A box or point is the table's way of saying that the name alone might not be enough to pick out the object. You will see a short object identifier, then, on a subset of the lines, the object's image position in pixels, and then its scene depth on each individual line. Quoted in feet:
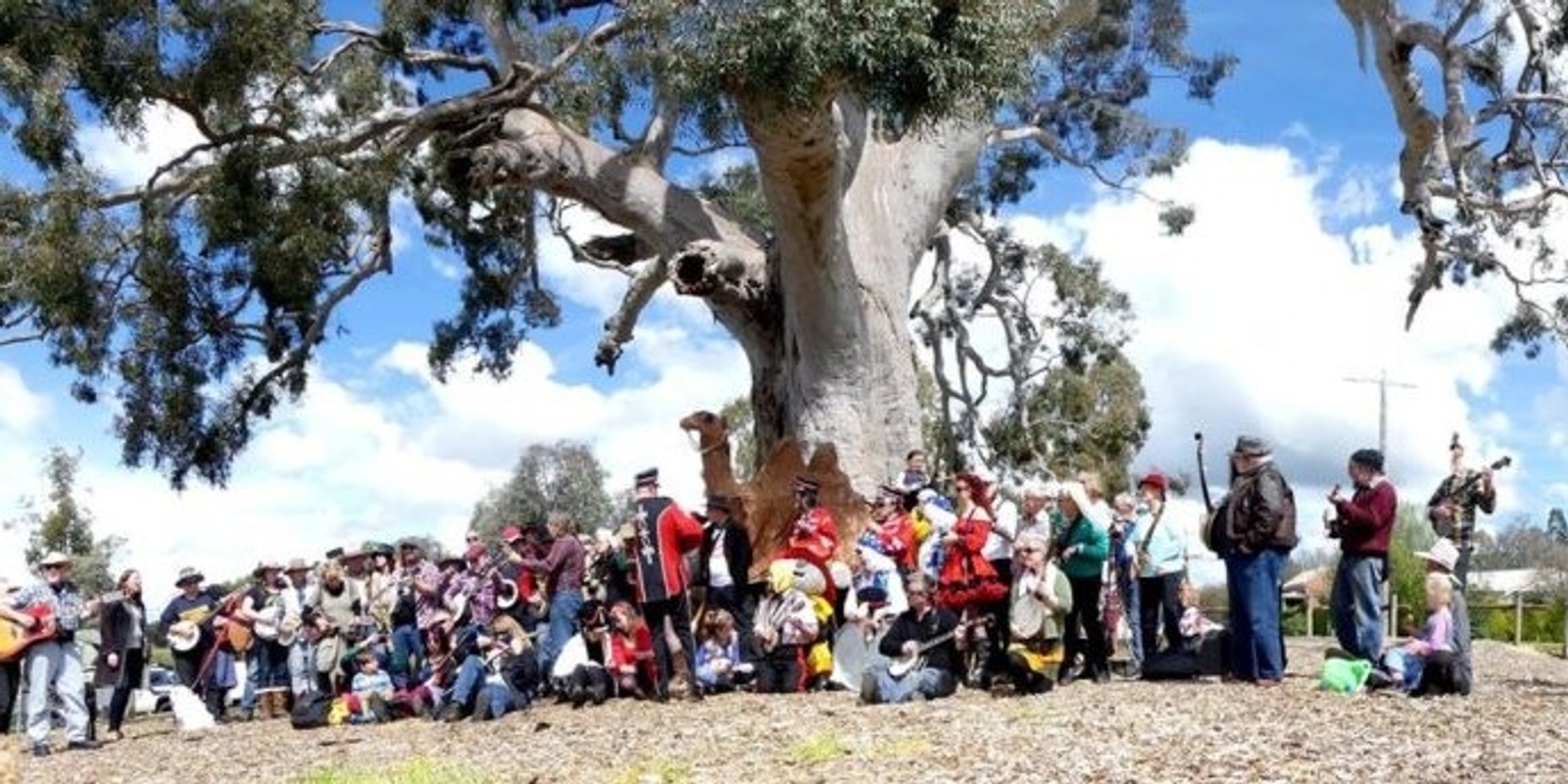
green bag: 32.19
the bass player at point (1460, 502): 37.55
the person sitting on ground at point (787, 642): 38.73
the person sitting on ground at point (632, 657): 40.52
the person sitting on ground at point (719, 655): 40.27
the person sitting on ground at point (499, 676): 40.60
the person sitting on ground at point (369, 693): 44.37
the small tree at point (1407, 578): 80.07
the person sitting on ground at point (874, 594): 38.70
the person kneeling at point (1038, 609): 34.47
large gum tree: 39.47
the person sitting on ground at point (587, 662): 40.29
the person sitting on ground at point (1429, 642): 31.76
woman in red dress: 35.70
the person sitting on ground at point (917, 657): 33.99
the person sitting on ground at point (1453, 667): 31.50
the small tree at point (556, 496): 153.38
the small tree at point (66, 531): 128.26
